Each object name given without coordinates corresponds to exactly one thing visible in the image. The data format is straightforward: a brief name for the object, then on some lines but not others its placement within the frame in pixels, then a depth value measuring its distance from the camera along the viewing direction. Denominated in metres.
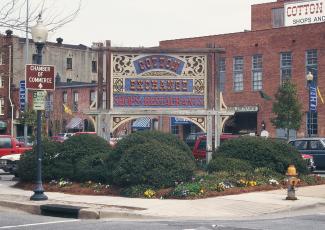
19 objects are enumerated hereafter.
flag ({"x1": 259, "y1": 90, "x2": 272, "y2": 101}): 51.21
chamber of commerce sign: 16.45
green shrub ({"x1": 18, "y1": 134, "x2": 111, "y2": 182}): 19.00
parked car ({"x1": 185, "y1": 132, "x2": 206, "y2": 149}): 31.89
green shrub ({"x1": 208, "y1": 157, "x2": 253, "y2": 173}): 19.25
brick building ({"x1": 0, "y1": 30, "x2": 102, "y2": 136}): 62.38
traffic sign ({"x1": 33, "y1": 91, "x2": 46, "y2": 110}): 16.56
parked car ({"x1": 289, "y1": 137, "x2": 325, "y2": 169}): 28.55
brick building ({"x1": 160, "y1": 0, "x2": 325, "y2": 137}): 49.31
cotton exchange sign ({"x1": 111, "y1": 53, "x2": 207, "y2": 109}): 21.47
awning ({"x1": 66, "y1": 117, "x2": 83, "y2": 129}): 62.62
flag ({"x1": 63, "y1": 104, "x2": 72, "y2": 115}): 57.10
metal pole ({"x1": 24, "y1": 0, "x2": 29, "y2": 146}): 43.83
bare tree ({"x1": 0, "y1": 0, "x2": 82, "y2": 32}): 17.77
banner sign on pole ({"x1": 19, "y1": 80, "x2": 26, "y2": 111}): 48.39
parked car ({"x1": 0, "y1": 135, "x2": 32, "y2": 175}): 28.50
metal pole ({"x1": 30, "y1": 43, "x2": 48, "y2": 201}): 16.12
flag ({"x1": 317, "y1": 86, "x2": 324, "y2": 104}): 45.53
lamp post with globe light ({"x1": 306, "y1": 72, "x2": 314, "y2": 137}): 49.20
